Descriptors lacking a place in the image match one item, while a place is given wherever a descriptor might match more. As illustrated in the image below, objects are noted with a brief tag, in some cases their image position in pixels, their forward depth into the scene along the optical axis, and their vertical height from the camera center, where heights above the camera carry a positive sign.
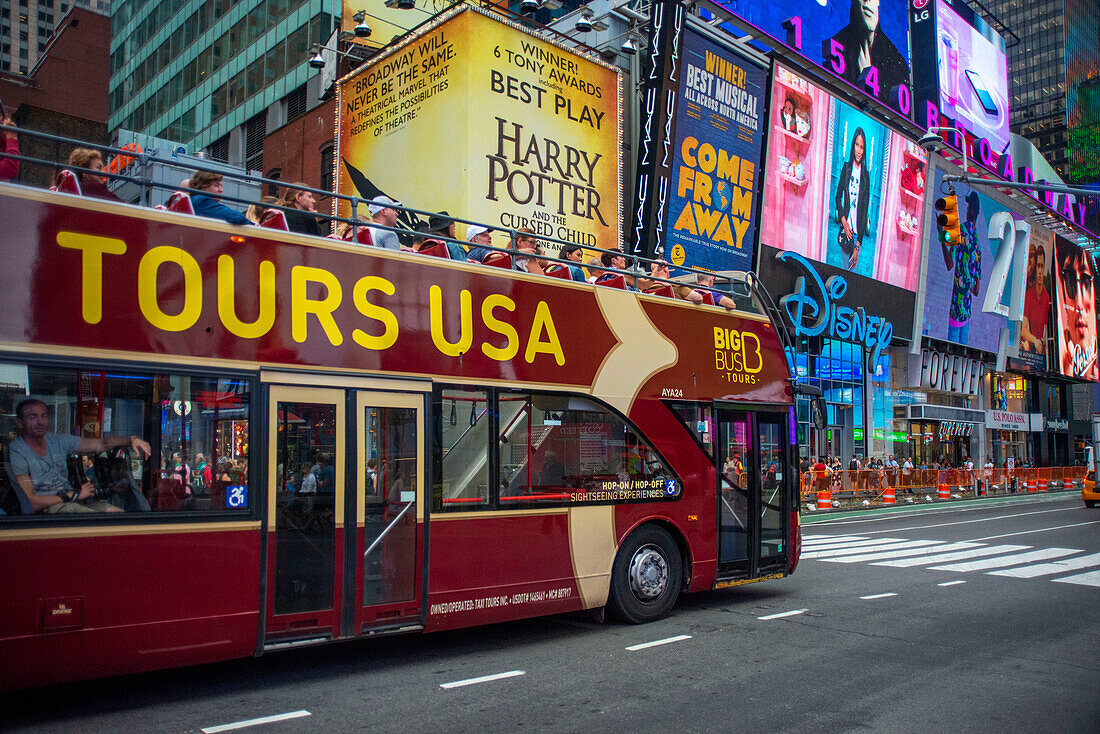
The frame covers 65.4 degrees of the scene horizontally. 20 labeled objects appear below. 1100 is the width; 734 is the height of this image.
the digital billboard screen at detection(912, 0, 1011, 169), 43.53 +19.44
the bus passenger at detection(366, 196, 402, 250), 7.35 +1.89
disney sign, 31.69 +4.64
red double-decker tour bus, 5.40 -0.09
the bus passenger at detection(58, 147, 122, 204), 5.98 +1.85
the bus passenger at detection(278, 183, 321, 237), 6.91 +1.76
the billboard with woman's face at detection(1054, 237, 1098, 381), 54.47 +8.00
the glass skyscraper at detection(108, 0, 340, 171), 34.47 +17.20
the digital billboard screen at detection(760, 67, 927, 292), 30.61 +9.65
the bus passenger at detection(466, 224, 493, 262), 8.26 +1.92
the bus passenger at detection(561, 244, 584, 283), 8.73 +1.68
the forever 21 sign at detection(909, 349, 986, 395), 42.59 +3.03
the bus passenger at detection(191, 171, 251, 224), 6.30 +1.66
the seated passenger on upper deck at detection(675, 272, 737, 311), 9.83 +1.62
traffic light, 15.52 +3.88
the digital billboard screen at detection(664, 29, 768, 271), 26.14 +8.71
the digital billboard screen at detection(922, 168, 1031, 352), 41.25 +8.01
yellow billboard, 21.97 +8.26
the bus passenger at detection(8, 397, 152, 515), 5.25 -0.19
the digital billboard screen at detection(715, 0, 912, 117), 30.45 +15.68
